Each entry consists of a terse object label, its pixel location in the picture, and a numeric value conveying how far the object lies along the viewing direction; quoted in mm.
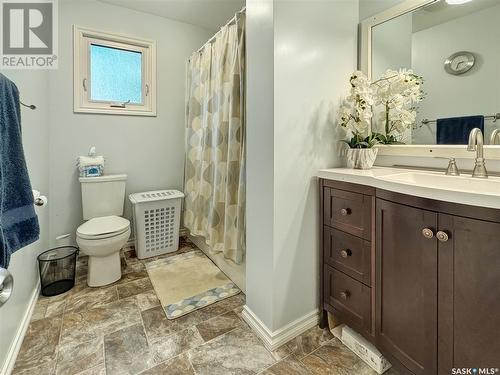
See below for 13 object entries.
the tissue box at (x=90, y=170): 2301
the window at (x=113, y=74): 2342
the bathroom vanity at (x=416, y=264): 821
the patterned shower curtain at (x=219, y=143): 1761
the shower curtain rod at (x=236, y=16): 1642
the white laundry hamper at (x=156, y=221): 2395
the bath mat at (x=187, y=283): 1744
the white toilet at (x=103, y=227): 1882
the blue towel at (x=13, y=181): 921
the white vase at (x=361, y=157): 1450
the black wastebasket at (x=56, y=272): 1871
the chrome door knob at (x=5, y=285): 640
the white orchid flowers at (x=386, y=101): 1405
